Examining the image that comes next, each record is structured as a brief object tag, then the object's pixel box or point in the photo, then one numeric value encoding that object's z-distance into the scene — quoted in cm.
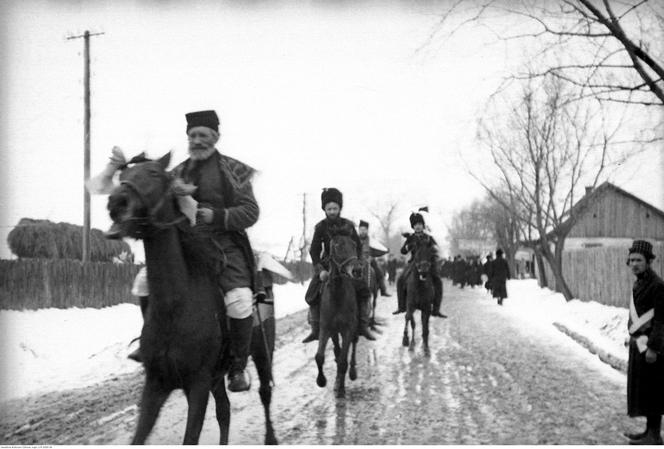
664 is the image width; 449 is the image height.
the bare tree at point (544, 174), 1745
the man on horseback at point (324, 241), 782
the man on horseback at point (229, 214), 453
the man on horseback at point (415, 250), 1119
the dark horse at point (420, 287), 1105
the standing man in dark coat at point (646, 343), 507
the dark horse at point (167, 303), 381
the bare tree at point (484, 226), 4466
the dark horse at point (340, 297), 765
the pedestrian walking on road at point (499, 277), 2344
